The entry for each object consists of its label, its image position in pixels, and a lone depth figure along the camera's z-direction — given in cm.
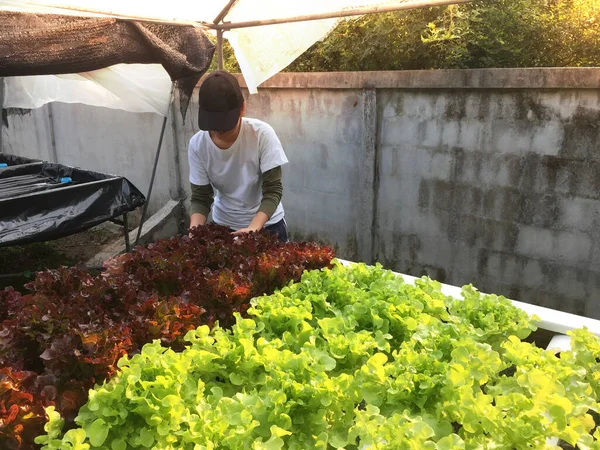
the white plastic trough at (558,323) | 219
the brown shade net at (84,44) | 301
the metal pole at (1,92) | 673
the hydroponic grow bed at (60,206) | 435
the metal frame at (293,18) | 286
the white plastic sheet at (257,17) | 322
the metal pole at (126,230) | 532
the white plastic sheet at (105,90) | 502
